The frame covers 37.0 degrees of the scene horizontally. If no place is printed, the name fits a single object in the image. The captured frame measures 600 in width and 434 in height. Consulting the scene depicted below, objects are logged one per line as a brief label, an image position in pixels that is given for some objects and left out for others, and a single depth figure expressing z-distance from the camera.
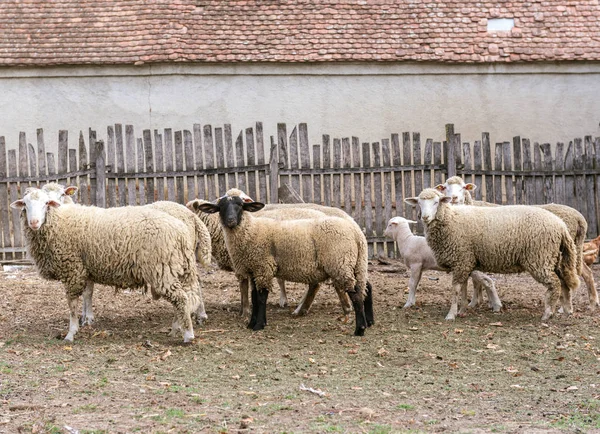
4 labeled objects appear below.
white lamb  10.66
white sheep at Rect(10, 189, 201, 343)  8.84
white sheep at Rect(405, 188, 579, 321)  9.92
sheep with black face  9.25
